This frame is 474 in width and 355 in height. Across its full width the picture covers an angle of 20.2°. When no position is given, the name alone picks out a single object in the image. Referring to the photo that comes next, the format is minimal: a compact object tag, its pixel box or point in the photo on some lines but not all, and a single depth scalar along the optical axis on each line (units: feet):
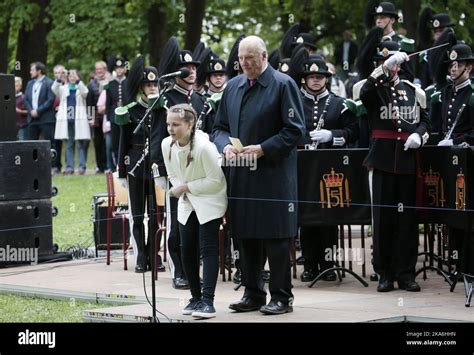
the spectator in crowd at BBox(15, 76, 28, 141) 100.78
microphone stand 37.65
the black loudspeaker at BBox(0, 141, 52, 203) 54.19
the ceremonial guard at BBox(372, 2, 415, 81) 51.77
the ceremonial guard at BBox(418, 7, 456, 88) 54.42
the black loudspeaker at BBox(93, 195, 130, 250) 59.41
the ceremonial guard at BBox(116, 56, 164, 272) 51.88
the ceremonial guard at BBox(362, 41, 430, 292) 45.44
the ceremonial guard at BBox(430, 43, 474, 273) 47.85
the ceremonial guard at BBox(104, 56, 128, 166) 82.02
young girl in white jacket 39.27
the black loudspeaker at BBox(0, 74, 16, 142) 54.80
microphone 46.07
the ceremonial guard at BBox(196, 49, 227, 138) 52.19
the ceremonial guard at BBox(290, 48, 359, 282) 49.32
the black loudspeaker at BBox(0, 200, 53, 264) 54.24
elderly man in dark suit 39.37
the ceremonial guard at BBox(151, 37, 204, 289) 47.60
